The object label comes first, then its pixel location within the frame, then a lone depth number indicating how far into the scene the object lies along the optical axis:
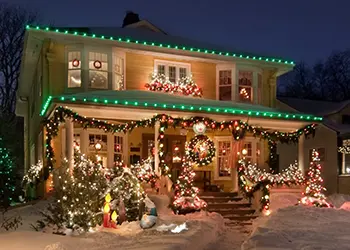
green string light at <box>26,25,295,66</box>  16.67
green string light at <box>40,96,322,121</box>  14.74
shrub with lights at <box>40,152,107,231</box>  11.24
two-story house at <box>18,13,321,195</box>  15.66
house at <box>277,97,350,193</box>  25.23
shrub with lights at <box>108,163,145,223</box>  12.66
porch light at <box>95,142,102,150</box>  17.64
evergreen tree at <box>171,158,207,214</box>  14.66
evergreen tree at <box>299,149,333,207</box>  16.27
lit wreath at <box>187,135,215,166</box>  16.56
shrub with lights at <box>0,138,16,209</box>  16.31
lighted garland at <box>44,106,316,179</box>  14.73
